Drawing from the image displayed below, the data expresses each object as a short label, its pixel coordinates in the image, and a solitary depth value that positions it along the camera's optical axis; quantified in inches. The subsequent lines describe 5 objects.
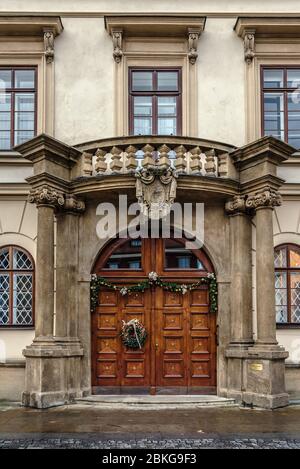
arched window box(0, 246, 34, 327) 482.3
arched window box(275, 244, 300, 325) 490.0
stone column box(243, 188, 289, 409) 435.8
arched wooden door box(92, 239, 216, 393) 472.7
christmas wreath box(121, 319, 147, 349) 470.0
